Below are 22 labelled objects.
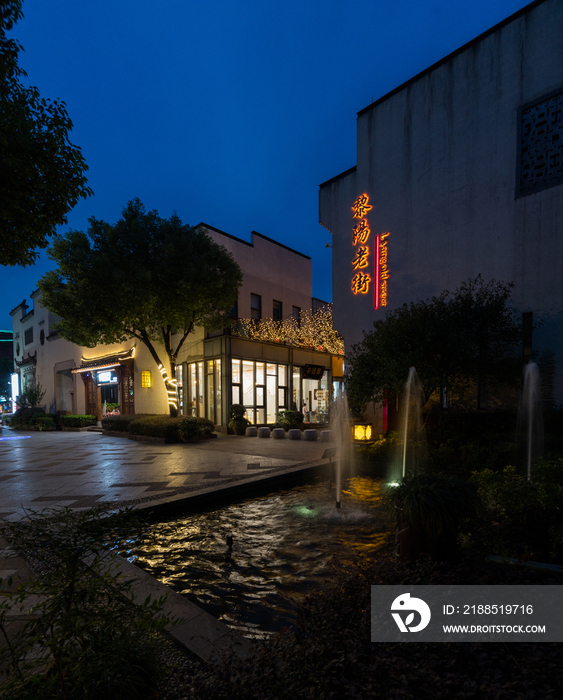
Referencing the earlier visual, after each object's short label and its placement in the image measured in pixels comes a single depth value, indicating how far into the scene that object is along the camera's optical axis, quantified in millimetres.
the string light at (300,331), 21625
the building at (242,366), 20453
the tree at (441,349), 9961
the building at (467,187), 11477
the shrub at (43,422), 27484
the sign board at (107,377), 26953
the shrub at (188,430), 16281
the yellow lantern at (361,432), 12141
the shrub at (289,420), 19859
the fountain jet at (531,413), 9500
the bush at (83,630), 1732
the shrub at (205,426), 16953
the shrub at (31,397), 34000
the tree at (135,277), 16641
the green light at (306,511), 6598
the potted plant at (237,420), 19016
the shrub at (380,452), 9883
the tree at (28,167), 5812
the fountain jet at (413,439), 9734
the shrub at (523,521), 3955
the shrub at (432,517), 3871
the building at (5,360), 57325
